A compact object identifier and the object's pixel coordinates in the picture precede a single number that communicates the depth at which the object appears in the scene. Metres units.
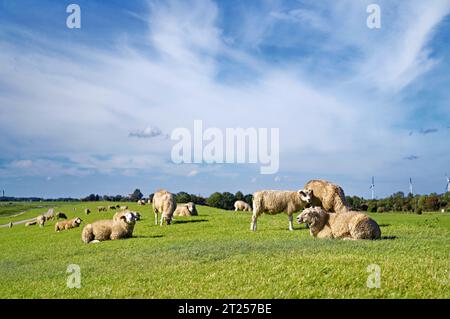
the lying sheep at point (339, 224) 17.97
